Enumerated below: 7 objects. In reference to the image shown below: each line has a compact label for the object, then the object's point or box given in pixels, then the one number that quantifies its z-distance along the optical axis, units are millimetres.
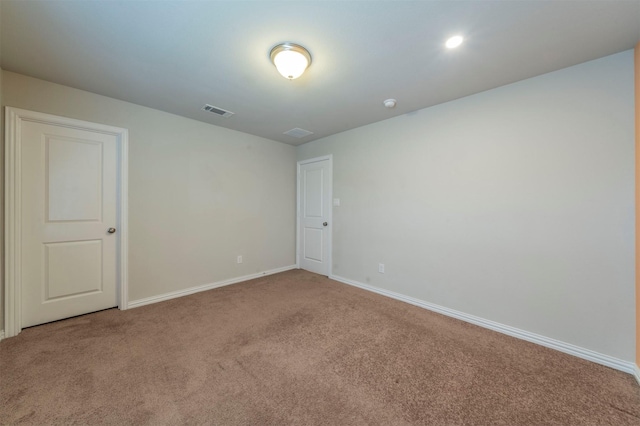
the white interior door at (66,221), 2232
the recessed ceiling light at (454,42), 1653
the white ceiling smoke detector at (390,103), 2589
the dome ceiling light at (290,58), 1739
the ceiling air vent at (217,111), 2799
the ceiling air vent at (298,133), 3625
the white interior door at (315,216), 4004
